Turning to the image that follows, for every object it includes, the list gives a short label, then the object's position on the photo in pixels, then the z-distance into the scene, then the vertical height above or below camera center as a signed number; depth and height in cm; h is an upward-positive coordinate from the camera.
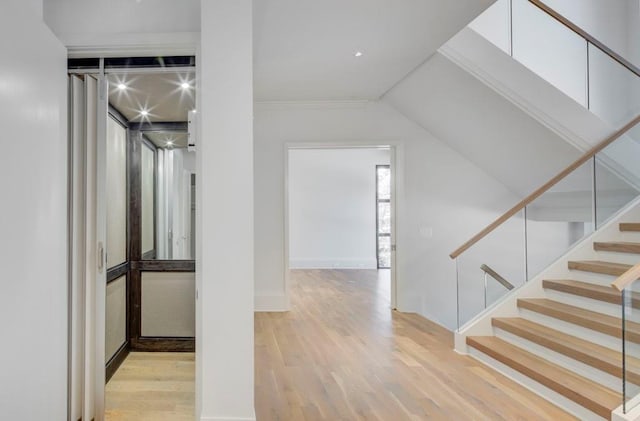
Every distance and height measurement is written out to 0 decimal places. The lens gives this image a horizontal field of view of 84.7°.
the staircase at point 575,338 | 230 -103
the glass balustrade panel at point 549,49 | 340 +159
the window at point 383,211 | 858 -1
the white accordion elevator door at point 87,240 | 203 -16
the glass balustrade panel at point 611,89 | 340 +118
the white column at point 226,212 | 187 +0
